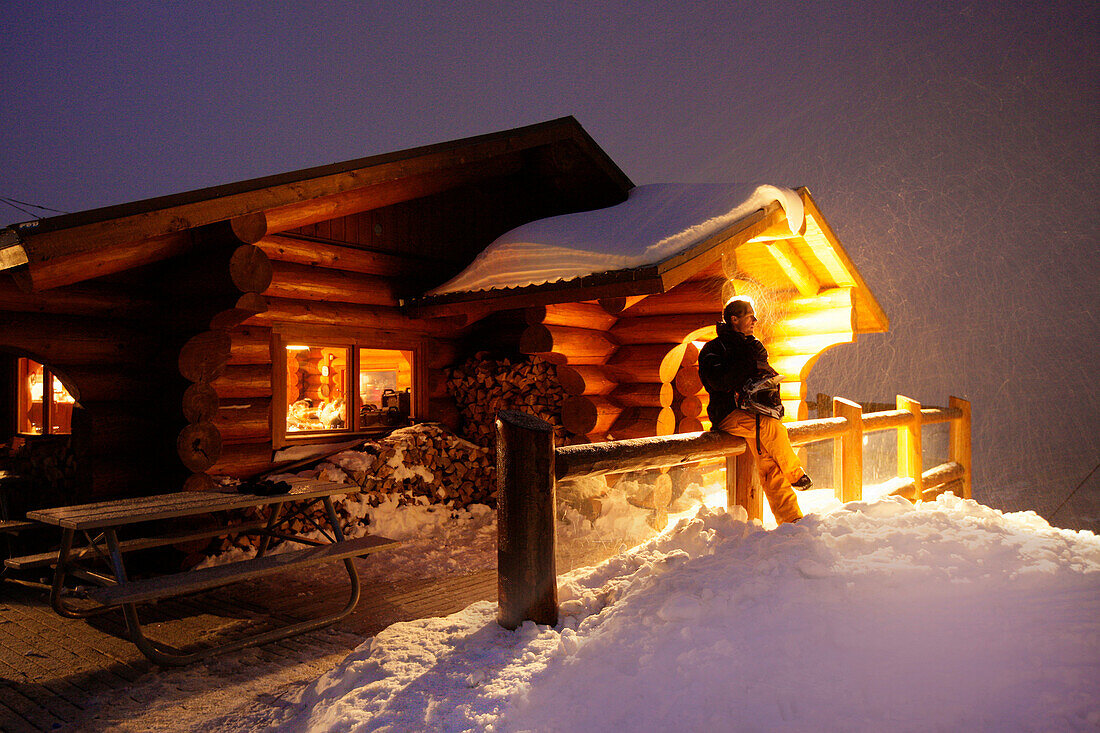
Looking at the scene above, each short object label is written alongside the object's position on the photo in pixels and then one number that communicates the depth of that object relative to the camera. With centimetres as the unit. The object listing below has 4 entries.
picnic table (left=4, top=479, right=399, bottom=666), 380
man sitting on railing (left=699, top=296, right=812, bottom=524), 450
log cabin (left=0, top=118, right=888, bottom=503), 579
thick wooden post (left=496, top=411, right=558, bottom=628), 308
